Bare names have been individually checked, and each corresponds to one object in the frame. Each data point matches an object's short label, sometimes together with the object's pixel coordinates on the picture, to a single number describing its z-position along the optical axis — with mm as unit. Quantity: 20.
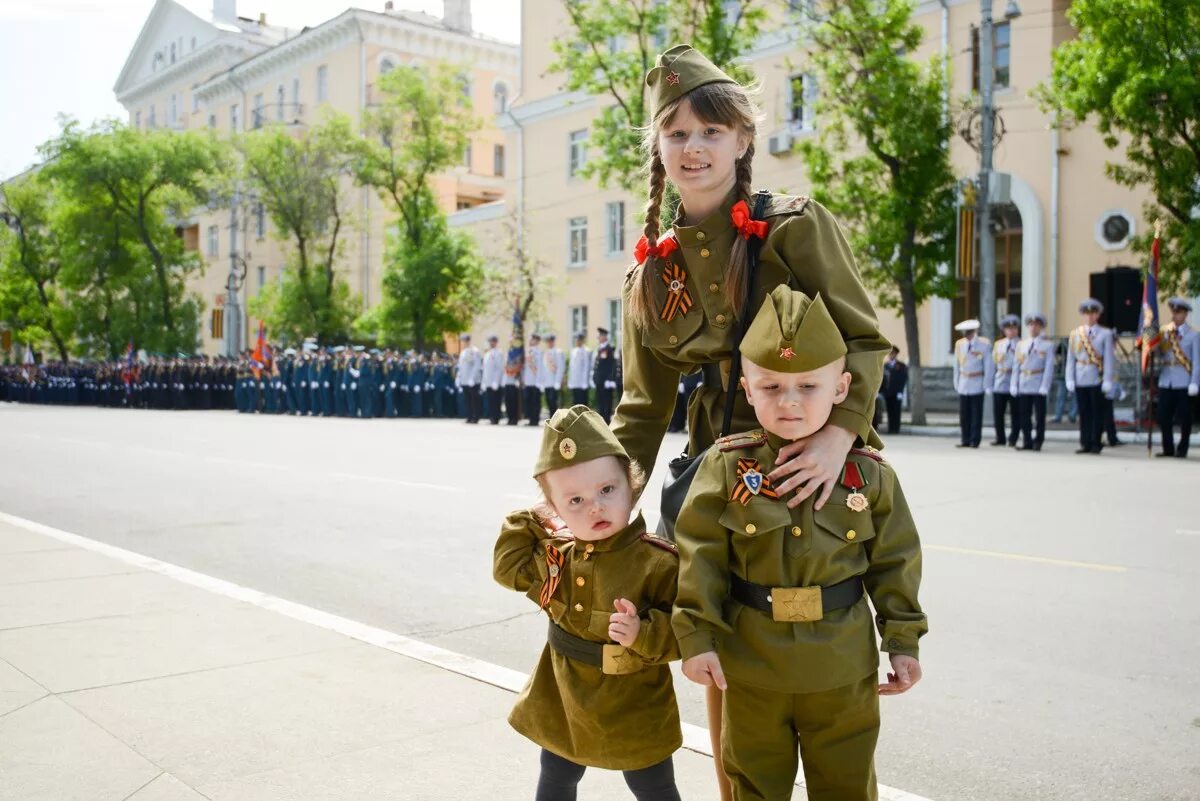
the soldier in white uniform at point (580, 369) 24703
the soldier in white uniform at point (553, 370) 25453
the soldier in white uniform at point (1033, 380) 16500
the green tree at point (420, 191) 38375
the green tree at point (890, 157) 21578
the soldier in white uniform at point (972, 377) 17312
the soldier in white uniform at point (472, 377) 26875
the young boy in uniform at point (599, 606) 2578
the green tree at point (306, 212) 41156
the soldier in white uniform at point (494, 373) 26500
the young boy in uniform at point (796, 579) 2387
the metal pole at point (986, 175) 21000
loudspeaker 19391
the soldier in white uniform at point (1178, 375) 15234
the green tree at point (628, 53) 25250
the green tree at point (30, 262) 57688
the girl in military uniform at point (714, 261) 2615
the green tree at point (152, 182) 48062
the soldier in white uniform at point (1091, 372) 15773
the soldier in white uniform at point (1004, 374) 17266
